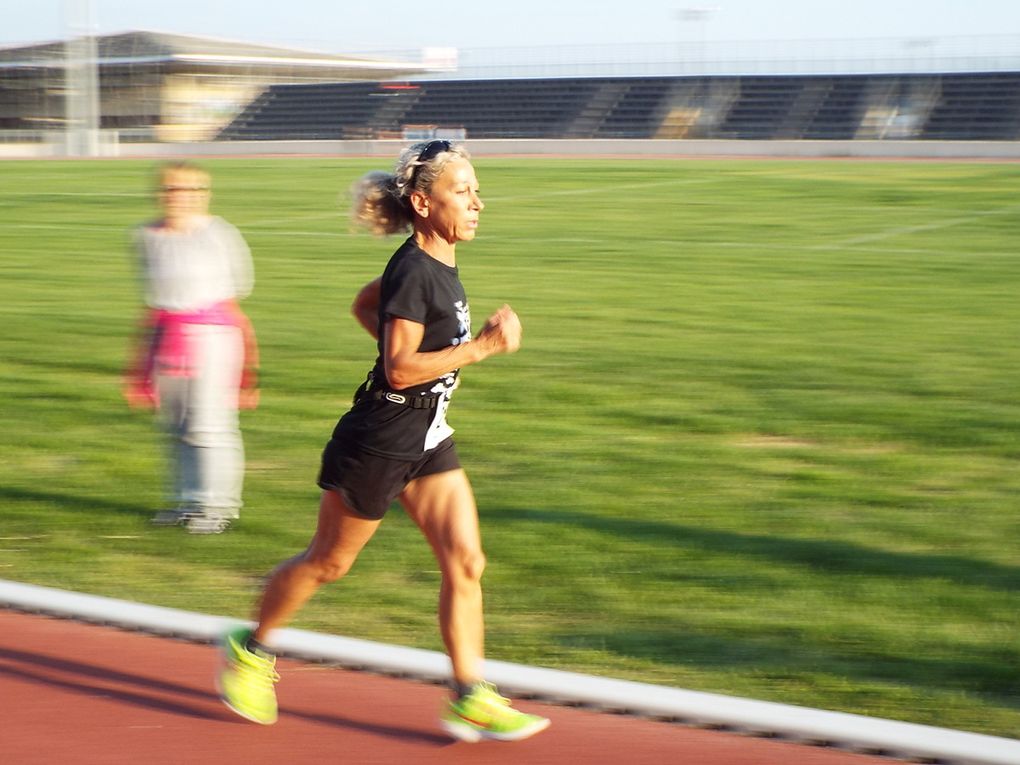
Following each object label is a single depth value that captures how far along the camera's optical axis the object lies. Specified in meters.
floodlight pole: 52.12
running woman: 3.70
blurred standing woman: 6.11
